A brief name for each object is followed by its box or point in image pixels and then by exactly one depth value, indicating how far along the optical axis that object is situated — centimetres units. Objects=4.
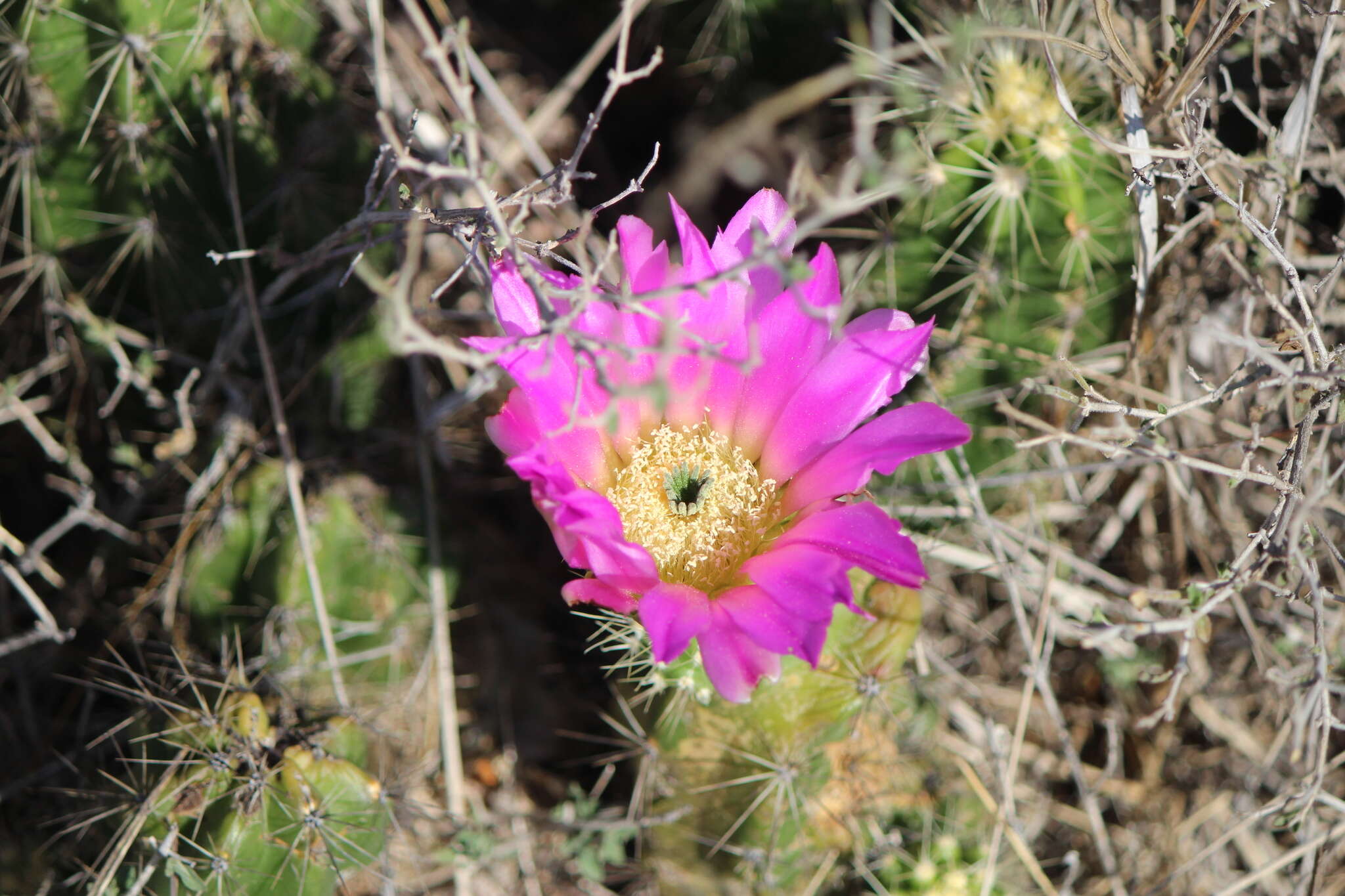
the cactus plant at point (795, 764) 47
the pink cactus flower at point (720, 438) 44
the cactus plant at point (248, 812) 47
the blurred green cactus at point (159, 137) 48
